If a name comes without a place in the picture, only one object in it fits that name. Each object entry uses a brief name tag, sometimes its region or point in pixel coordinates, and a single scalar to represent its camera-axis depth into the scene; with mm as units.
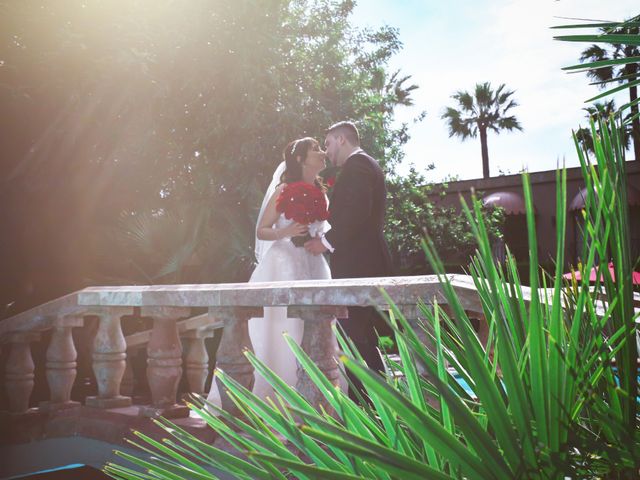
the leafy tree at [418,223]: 15672
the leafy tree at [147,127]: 10555
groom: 4582
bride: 4938
